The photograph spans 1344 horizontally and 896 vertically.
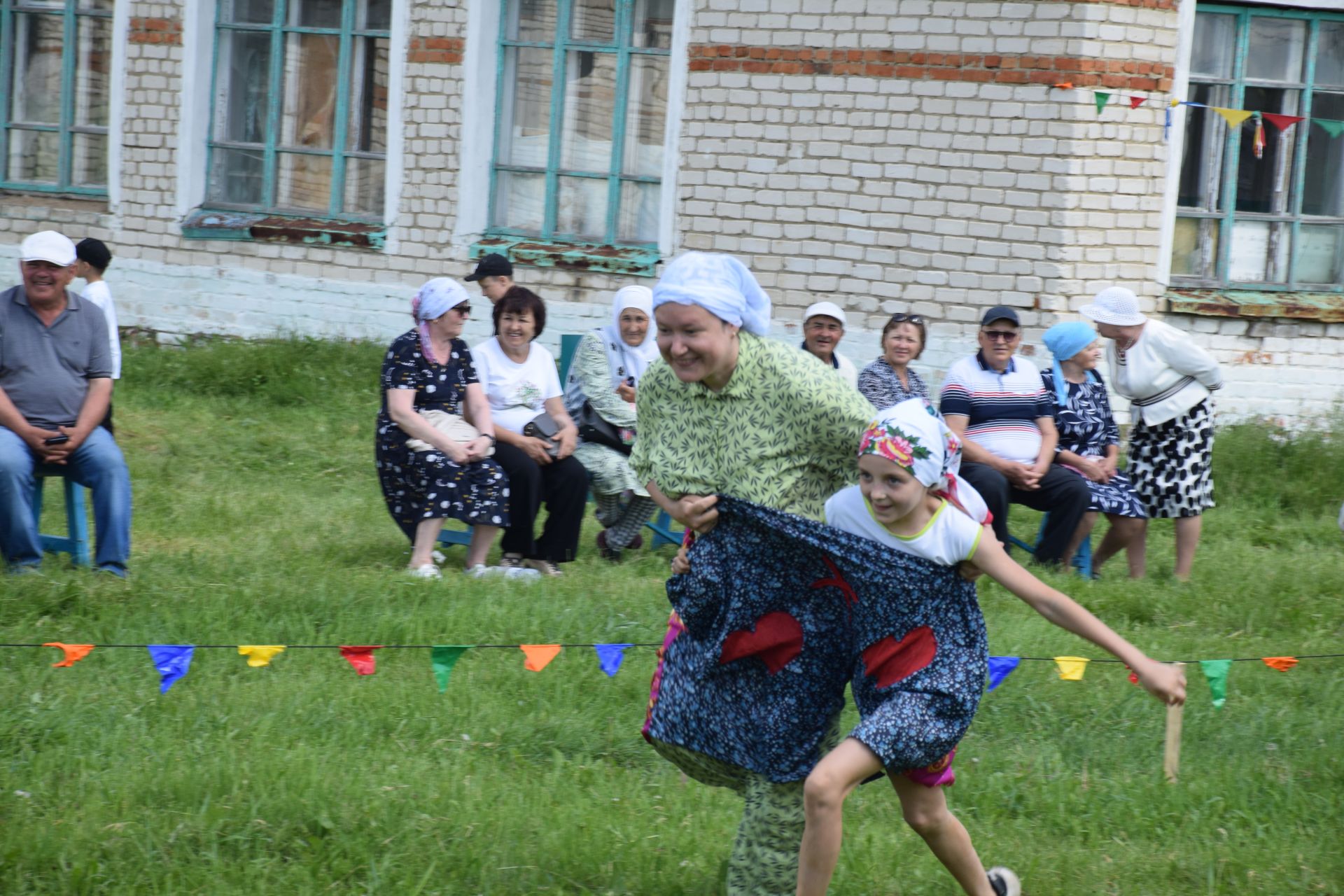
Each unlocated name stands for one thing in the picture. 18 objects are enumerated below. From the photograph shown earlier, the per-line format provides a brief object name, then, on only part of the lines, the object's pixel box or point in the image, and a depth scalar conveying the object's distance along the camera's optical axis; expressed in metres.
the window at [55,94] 27.41
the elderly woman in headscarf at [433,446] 14.90
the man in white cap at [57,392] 13.87
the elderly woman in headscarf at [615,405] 16.30
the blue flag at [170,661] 9.93
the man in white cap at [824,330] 16.73
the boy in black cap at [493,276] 18.30
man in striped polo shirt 15.81
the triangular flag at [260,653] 10.23
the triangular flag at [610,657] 10.30
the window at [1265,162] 22.95
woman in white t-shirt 15.57
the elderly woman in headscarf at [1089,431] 16.03
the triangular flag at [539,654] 10.31
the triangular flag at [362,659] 10.29
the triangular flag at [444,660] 9.95
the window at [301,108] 26.06
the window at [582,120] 24.72
